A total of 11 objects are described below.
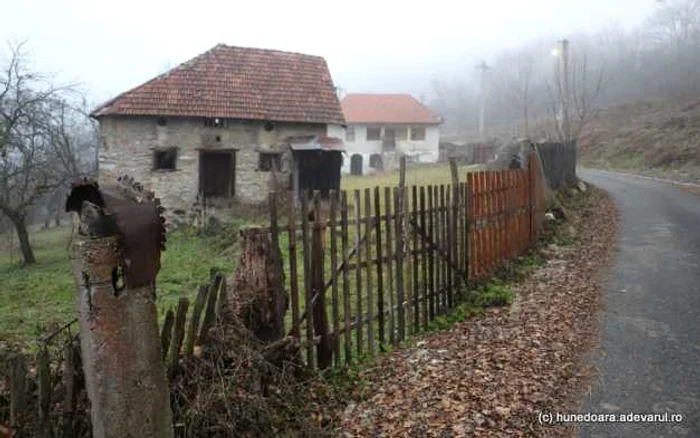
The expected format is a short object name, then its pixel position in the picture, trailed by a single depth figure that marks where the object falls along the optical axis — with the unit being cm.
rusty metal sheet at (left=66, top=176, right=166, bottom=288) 232
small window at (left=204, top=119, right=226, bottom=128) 1866
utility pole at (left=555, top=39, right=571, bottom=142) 2253
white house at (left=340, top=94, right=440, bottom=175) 3981
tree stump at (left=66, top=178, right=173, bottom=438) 231
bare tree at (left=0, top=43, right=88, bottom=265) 1767
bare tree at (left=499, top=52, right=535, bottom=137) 5655
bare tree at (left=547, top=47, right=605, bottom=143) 2261
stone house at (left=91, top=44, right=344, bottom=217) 1819
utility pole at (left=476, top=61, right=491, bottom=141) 5201
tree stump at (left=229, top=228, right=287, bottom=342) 411
